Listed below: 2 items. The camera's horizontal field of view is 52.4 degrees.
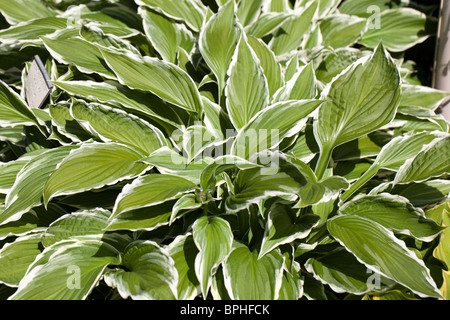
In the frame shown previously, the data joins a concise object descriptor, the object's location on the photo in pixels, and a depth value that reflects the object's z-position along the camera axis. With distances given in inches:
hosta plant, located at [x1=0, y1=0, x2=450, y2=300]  44.3
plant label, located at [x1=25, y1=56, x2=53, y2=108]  58.4
